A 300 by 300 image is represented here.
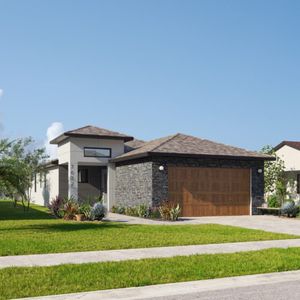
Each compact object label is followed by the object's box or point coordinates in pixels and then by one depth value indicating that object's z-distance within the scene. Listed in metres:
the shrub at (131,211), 26.14
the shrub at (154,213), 24.23
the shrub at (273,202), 28.67
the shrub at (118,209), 28.53
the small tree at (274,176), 35.34
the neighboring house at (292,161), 34.72
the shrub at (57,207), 23.94
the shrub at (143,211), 24.77
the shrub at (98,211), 21.70
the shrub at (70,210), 22.62
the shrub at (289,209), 25.12
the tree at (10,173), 18.28
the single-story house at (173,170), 25.56
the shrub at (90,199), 32.53
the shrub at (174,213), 22.58
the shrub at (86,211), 21.93
